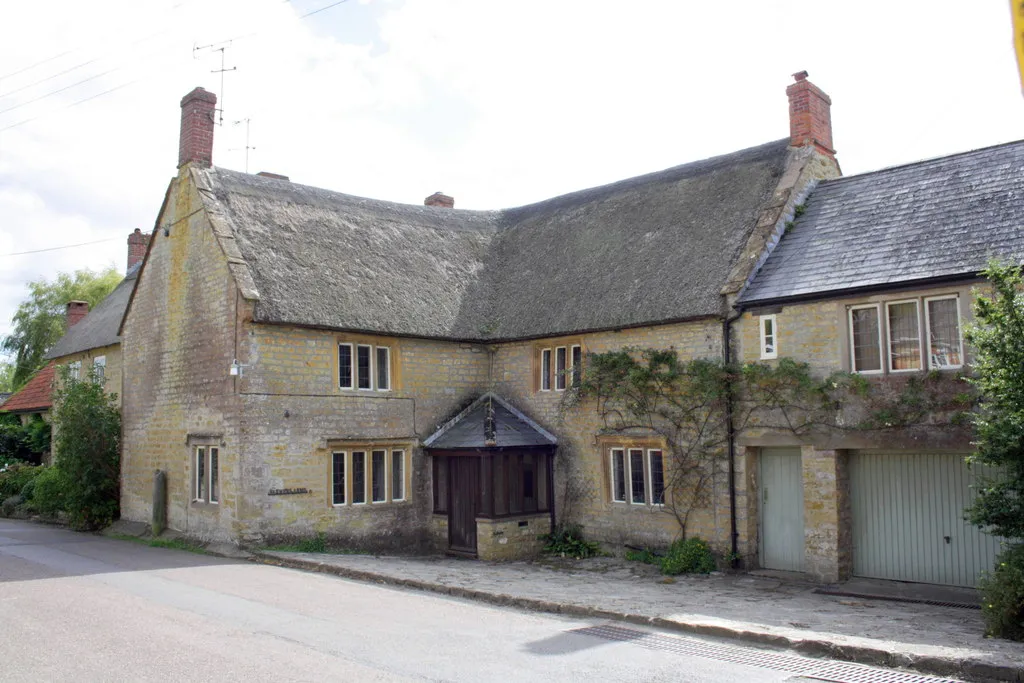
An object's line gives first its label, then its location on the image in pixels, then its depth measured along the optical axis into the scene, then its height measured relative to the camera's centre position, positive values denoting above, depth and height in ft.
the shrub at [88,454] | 70.69 -2.83
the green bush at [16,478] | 93.61 -6.47
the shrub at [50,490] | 73.15 -6.21
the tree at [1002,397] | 32.07 +0.38
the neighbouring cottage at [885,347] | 42.16 +3.43
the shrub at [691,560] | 49.47 -9.00
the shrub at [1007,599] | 30.58 -7.31
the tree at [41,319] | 137.28 +17.40
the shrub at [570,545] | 57.06 -9.27
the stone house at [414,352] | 54.44 +4.70
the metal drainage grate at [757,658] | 26.94 -8.84
